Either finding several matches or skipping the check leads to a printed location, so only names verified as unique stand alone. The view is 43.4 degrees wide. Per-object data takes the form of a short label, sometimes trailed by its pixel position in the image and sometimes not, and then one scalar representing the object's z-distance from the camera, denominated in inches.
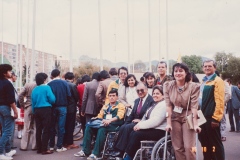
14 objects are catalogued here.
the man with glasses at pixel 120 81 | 253.9
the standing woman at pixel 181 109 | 155.7
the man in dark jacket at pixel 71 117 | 277.7
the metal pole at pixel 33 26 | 526.1
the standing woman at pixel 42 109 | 252.8
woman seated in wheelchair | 182.9
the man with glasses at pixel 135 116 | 197.0
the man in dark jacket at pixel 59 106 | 265.7
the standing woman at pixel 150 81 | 235.9
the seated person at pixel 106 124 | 223.9
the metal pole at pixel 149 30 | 884.0
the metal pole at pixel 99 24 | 698.2
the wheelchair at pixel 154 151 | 167.4
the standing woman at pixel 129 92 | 239.3
